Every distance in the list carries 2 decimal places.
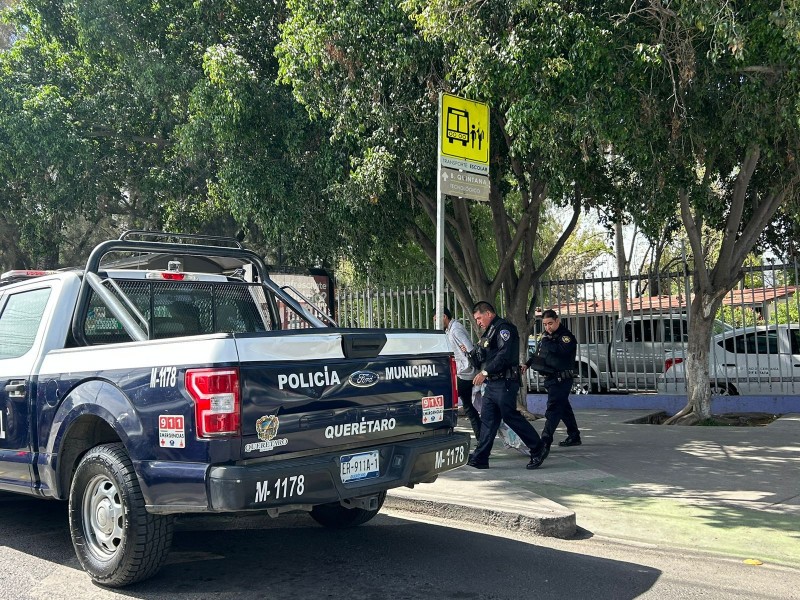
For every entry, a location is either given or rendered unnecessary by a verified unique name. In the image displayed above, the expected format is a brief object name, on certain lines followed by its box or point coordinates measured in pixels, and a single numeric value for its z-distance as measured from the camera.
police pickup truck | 4.23
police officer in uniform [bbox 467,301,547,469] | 7.67
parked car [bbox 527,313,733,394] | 14.27
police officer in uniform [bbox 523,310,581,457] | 8.88
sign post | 7.59
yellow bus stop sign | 7.66
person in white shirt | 8.61
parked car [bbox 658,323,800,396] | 13.11
